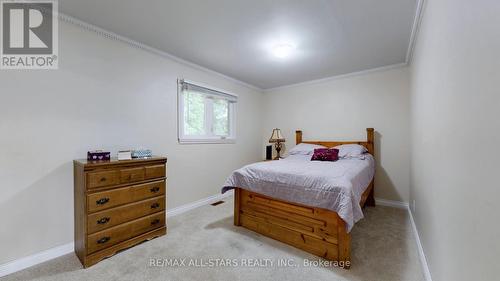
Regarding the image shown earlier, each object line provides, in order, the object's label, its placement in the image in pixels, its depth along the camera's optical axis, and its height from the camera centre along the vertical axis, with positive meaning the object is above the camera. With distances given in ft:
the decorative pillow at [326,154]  10.46 -0.74
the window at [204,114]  10.21 +1.54
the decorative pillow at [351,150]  10.52 -0.54
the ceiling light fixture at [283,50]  8.44 +3.91
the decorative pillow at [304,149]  12.07 -0.52
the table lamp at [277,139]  14.10 +0.11
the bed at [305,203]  5.89 -2.07
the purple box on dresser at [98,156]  6.57 -0.45
